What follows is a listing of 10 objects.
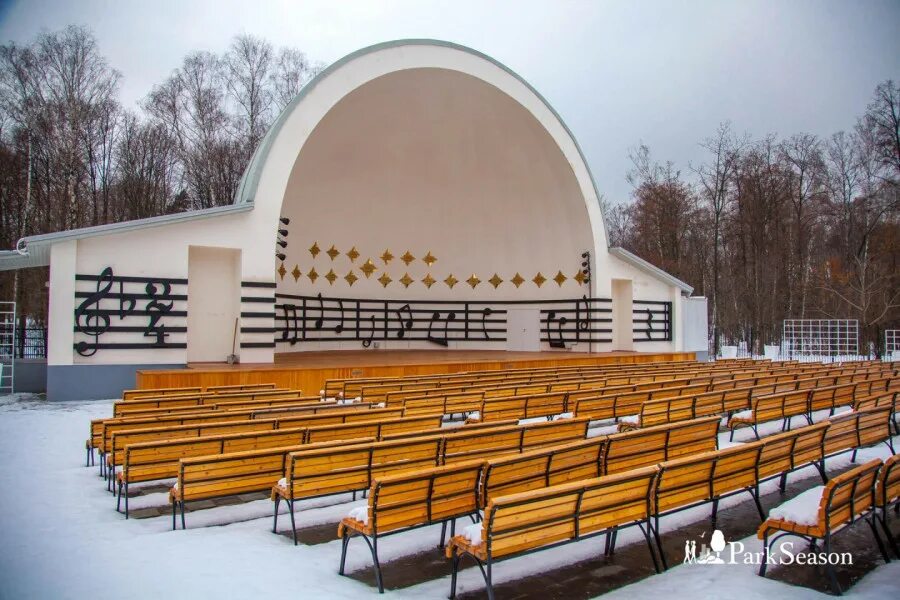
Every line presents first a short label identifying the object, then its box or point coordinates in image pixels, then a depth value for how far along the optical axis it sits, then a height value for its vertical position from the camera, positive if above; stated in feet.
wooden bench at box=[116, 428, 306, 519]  19.08 -3.68
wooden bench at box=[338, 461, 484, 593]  14.23 -4.02
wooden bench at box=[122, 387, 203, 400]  33.62 -3.39
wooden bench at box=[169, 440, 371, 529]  17.08 -3.94
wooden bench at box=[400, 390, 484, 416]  30.37 -3.64
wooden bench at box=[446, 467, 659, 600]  13.09 -4.13
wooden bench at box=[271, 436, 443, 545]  16.65 -3.72
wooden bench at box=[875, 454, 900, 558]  16.11 -4.15
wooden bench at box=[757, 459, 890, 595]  14.26 -4.32
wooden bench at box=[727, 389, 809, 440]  28.29 -3.77
